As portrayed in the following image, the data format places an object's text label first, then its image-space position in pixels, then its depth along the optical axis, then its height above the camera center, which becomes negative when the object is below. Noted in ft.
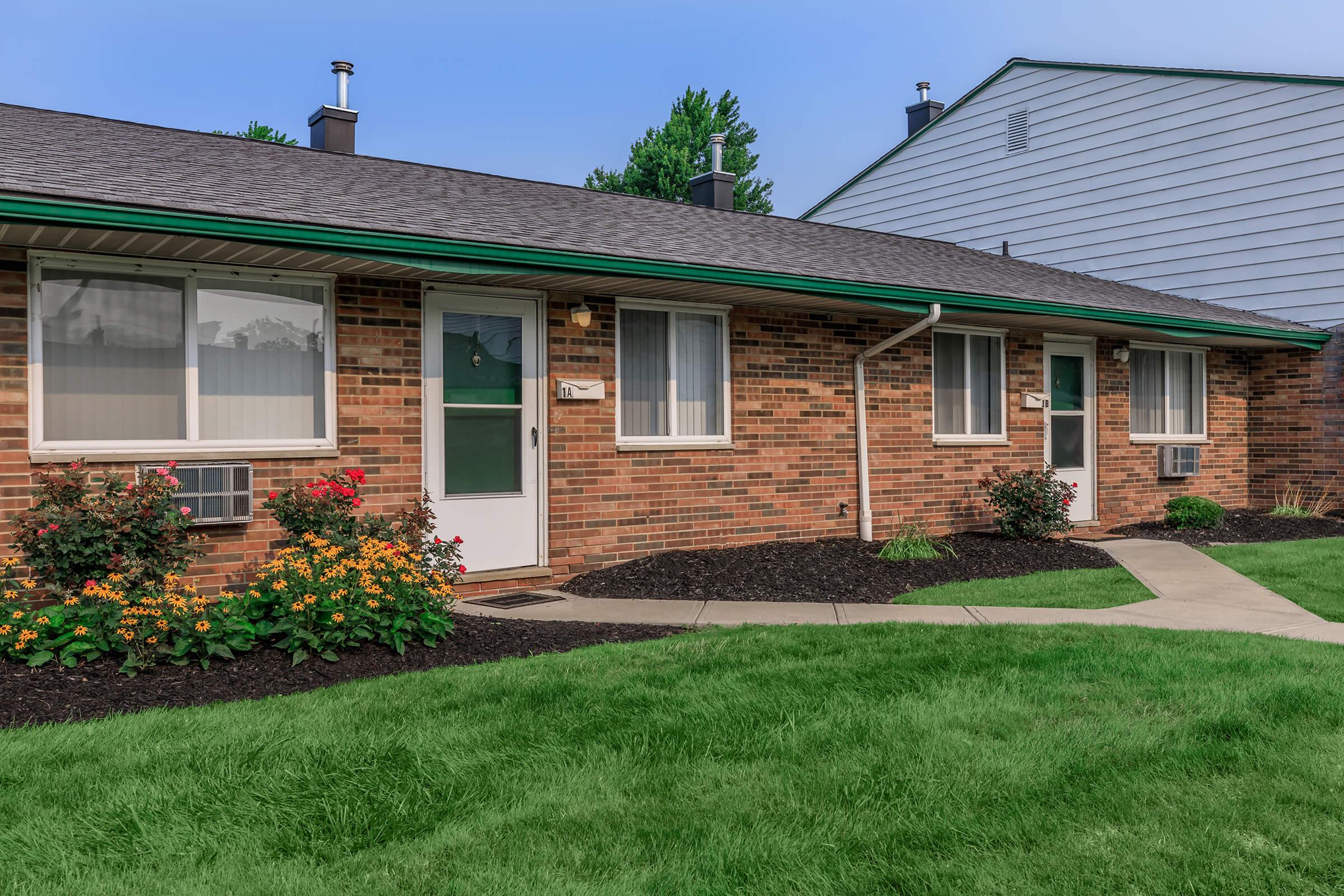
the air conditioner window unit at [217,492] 22.16 -0.84
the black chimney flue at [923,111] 66.95 +21.86
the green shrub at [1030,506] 35.12 -1.97
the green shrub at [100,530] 18.95 -1.44
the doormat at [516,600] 25.11 -3.69
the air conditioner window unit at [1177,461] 44.88 -0.60
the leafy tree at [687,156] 117.08 +34.34
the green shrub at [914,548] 31.07 -3.04
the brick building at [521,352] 21.80 +2.70
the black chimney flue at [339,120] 37.29 +11.97
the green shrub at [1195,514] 41.60 -2.68
